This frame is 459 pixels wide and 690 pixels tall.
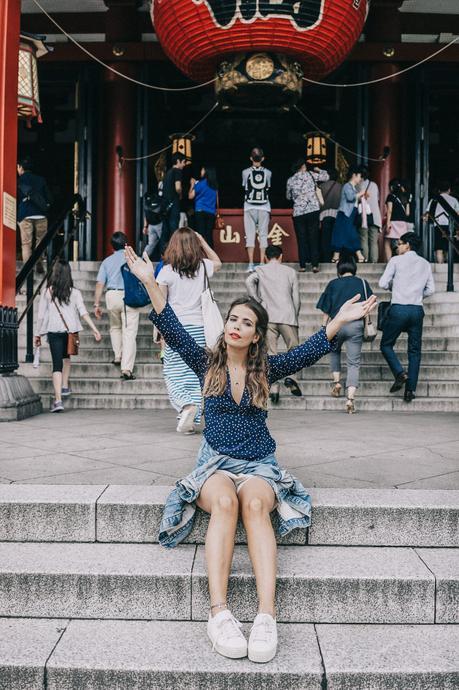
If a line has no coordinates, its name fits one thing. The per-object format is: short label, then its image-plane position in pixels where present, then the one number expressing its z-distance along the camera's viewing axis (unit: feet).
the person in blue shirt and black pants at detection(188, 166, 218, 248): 33.22
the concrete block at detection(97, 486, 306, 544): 10.78
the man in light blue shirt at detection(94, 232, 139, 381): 24.31
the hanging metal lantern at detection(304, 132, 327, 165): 40.22
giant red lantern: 21.01
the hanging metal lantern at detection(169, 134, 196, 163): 41.11
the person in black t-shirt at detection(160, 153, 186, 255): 31.07
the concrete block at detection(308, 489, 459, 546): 10.81
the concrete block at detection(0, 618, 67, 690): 8.47
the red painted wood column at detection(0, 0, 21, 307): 20.10
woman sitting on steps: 9.91
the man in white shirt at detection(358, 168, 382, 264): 34.17
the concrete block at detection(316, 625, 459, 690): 8.37
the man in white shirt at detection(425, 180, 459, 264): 31.01
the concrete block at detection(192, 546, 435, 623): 9.73
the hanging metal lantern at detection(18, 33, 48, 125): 21.39
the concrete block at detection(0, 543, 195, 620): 9.79
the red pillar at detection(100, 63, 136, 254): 37.55
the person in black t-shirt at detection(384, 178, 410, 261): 33.76
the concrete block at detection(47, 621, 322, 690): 8.29
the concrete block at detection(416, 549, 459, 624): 9.69
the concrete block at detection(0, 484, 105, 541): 10.86
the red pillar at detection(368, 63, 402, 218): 36.73
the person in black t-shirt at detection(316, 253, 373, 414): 22.22
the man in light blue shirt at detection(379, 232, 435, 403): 22.86
